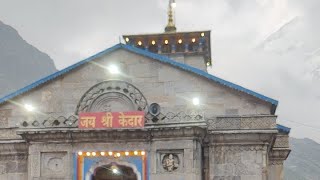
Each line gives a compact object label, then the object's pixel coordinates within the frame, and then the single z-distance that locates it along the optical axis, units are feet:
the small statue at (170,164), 82.99
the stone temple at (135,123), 83.87
